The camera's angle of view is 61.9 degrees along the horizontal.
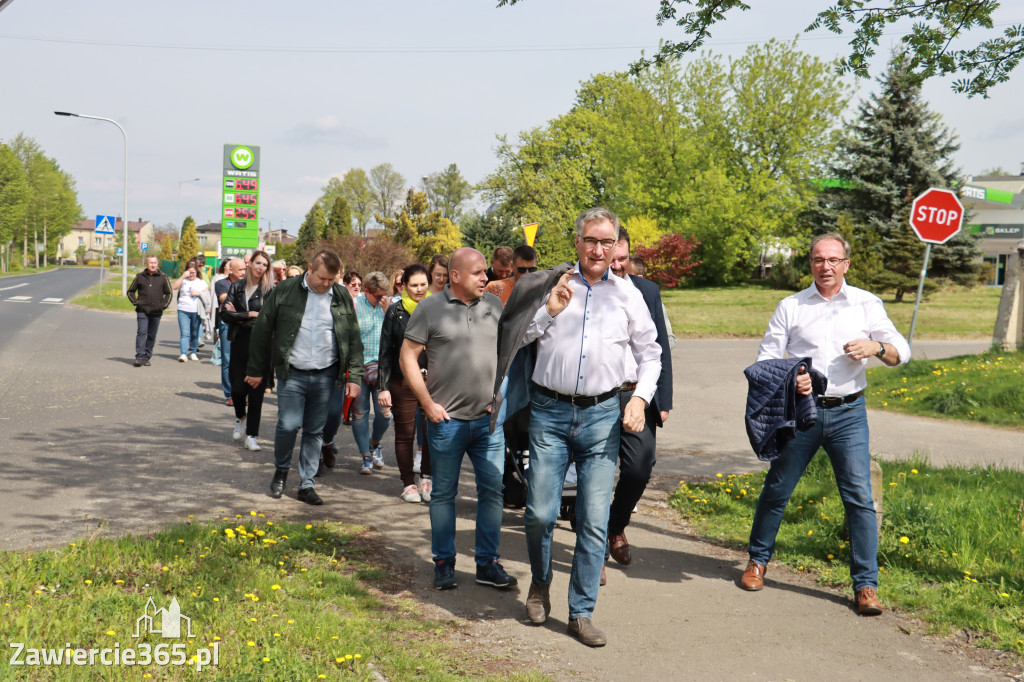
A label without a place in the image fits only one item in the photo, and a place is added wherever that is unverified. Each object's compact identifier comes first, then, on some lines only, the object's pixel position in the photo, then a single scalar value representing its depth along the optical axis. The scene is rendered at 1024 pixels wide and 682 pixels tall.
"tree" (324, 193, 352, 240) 68.62
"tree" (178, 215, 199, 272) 97.91
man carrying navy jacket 4.72
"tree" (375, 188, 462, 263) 56.28
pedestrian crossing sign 32.98
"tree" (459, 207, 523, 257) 48.12
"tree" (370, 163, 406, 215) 81.69
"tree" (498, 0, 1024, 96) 7.45
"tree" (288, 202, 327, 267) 77.62
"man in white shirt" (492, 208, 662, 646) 4.21
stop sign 13.89
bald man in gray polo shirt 4.89
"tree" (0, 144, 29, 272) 76.88
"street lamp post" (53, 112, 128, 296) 31.53
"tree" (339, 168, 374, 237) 83.31
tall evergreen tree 35.78
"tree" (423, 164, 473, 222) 77.94
